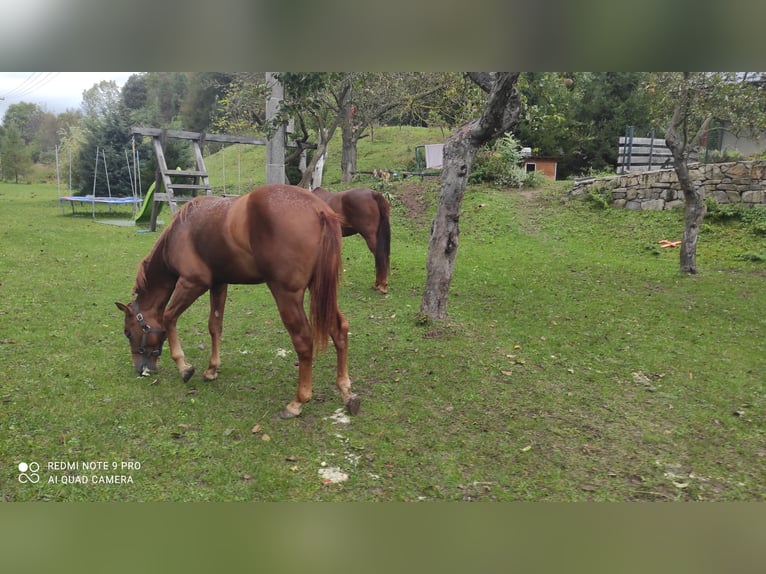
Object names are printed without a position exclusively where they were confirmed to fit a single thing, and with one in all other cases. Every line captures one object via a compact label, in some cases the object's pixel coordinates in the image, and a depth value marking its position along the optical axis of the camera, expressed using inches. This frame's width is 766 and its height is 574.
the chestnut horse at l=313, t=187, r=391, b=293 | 284.4
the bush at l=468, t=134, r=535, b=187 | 567.2
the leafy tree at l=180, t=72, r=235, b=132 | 974.5
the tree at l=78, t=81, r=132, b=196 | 655.8
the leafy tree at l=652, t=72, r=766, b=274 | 305.7
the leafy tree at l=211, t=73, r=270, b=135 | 495.5
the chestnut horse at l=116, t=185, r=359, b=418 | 137.5
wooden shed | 662.5
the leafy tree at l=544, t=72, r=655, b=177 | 657.6
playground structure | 324.2
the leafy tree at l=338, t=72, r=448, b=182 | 486.0
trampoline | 490.3
